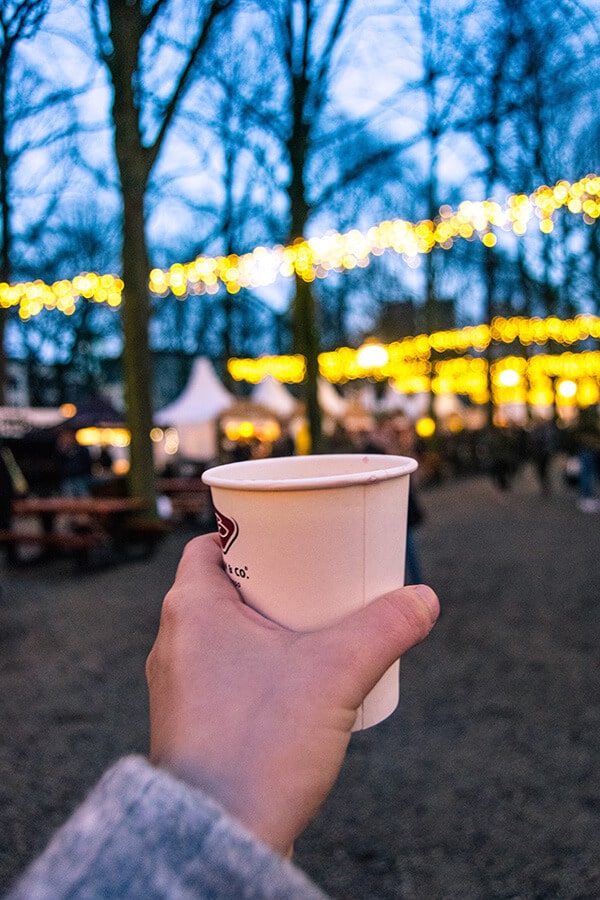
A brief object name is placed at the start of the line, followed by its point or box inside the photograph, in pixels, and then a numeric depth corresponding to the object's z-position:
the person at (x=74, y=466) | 12.77
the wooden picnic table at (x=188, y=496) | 11.78
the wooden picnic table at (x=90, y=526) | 8.75
